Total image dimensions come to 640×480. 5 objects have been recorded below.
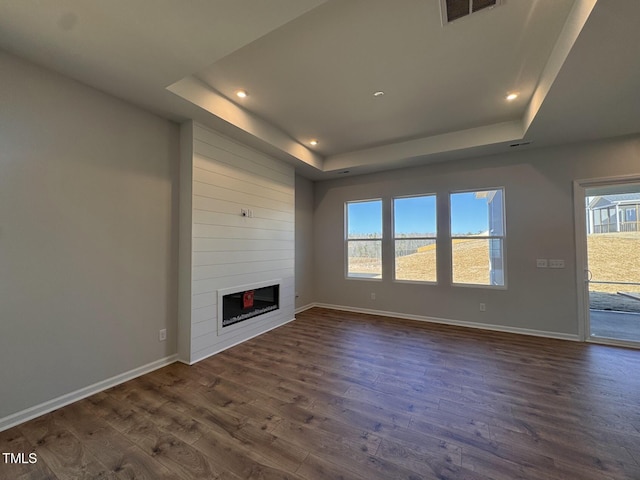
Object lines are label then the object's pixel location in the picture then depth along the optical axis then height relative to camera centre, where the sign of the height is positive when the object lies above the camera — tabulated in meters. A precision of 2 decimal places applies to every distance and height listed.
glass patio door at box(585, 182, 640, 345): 3.46 -0.22
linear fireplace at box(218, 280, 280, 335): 3.45 -0.82
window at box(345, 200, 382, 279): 5.29 +0.20
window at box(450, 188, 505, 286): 4.26 +0.17
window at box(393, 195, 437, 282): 4.75 +0.19
